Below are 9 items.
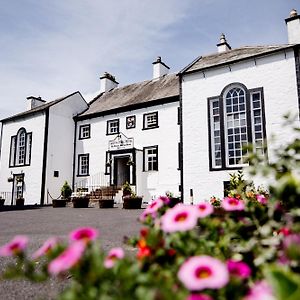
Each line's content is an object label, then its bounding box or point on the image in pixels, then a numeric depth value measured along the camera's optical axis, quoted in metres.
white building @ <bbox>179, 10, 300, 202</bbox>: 15.32
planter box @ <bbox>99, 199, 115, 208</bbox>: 18.06
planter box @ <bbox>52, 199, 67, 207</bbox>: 20.25
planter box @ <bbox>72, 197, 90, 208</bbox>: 19.44
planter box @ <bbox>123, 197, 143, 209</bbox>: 16.69
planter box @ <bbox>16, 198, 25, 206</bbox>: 23.89
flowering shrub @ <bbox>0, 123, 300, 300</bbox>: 0.99
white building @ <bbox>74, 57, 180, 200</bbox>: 21.05
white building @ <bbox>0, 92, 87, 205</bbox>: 24.14
